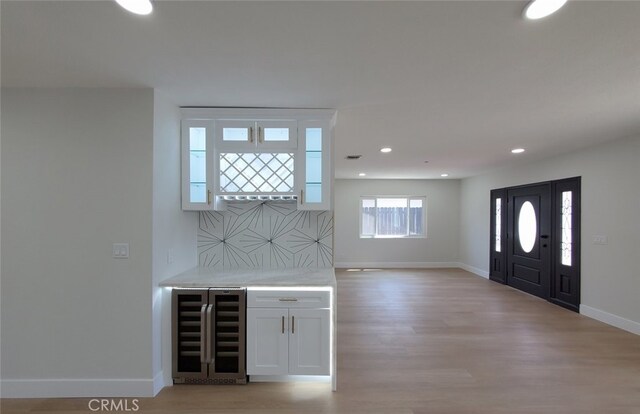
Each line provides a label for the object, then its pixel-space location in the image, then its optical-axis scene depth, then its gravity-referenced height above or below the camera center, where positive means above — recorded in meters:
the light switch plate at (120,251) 2.51 -0.32
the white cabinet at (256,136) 2.94 +0.69
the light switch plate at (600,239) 4.34 -0.36
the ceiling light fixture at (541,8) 1.46 +0.95
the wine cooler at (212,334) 2.65 -1.02
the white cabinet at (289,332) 2.64 -0.99
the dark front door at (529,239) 5.55 -0.49
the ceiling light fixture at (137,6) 1.49 +0.96
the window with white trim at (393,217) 8.73 -0.14
